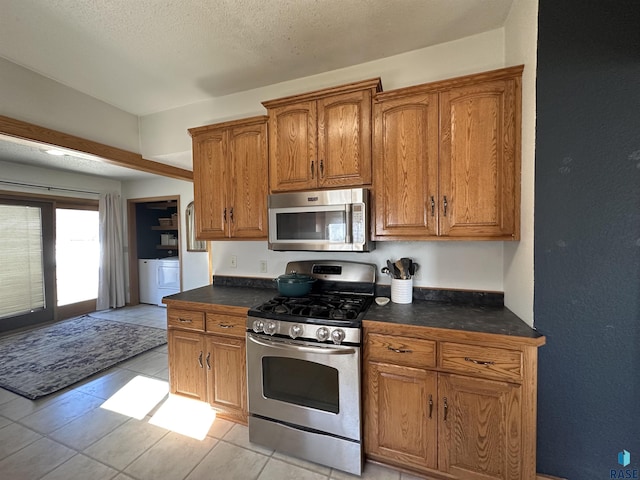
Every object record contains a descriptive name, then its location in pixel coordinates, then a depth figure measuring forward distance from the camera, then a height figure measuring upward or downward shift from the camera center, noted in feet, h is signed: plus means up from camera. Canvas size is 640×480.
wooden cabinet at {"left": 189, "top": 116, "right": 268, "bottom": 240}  6.91 +1.47
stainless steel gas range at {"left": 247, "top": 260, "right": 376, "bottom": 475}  4.95 -2.93
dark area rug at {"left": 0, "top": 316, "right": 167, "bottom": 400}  8.44 -4.59
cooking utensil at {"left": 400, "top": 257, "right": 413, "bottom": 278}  6.13 -0.80
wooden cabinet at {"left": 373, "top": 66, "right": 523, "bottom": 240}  4.94 +1.43
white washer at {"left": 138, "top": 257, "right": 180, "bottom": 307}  16.70 -2.83
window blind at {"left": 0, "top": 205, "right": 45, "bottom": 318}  12.67 -1.23
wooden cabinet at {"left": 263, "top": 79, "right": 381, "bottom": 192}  5.90 +2.20
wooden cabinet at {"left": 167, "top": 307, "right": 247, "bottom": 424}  6.16 -3.11
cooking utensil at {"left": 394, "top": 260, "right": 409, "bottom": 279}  6.12 -0.88
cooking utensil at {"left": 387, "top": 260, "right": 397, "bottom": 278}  6.22 -0.88
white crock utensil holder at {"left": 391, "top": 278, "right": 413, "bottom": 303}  6.06 -1.34
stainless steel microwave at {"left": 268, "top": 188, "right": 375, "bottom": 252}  5.81 +0.27
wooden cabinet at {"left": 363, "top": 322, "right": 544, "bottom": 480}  4.25 -3.00
